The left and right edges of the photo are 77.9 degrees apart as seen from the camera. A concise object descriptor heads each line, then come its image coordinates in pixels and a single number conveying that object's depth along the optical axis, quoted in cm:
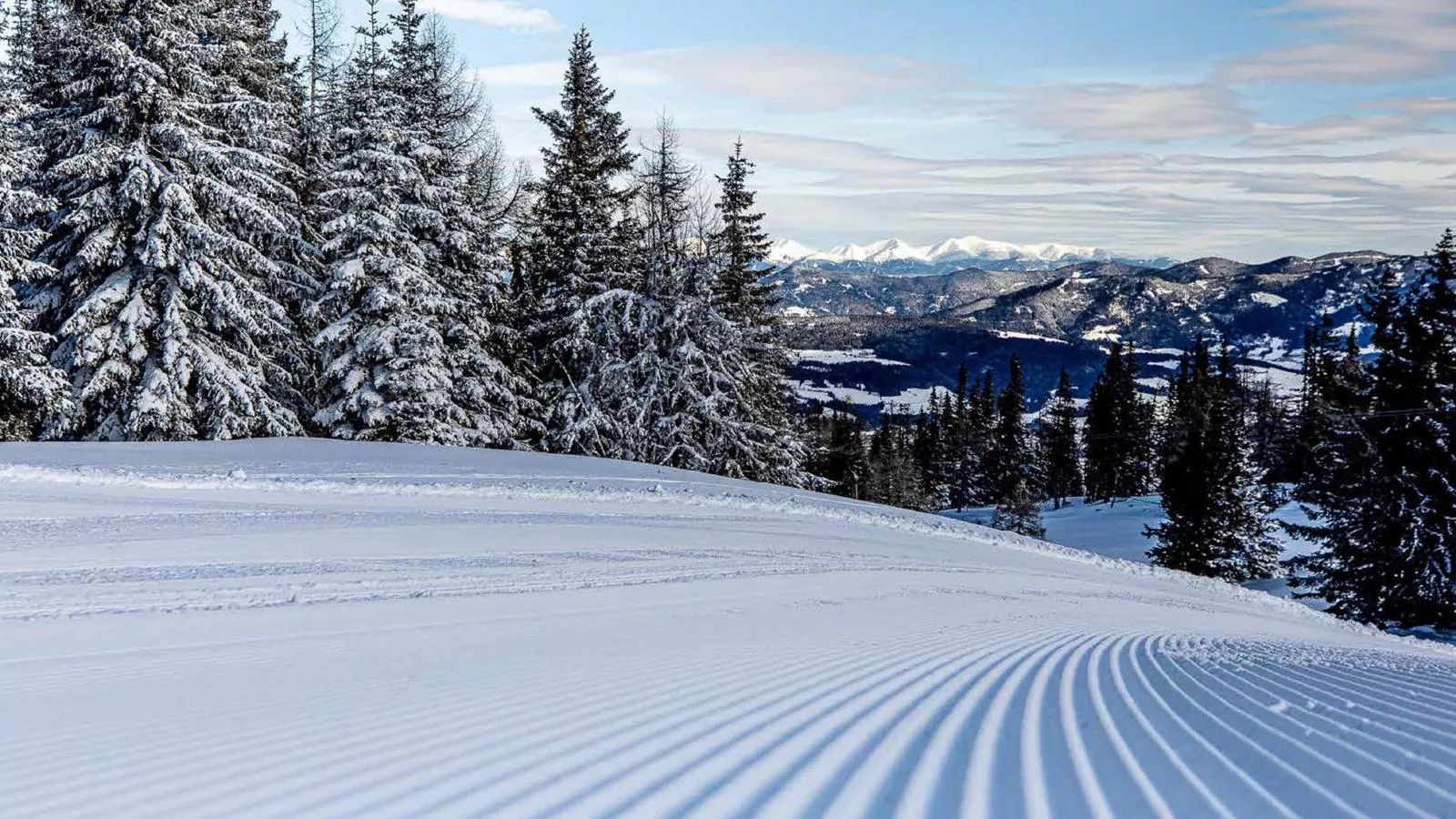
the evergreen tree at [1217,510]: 3856
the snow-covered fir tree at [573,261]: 2603
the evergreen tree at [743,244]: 3186
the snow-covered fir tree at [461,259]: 2322
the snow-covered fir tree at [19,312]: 1808
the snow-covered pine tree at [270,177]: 2144
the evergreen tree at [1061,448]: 8669
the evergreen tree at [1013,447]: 8544
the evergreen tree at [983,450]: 9075
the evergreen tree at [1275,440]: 7676
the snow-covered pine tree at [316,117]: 2616
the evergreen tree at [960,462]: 9306
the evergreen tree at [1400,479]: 2412
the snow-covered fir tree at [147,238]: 1898
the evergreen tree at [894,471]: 7631
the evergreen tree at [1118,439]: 8194
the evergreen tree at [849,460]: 6744
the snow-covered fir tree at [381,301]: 2144
